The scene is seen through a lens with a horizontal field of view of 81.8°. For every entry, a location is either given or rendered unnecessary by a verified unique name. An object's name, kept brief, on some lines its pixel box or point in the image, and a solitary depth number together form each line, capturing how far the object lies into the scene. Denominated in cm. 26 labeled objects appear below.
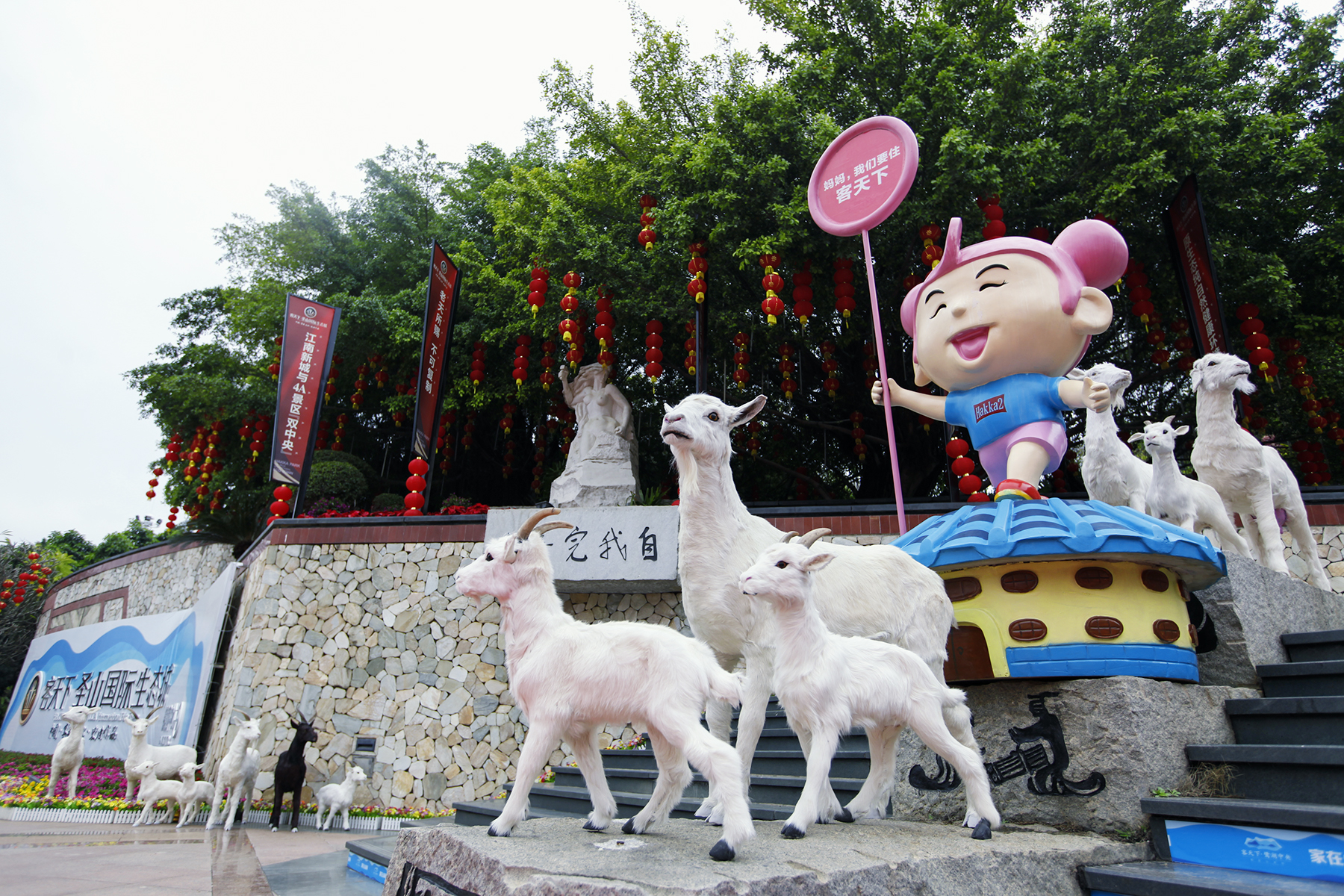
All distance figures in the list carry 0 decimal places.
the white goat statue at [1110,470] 496
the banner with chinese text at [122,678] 966
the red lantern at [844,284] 971
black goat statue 764
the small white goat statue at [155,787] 763
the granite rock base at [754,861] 195
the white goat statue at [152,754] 794
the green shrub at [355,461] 1322
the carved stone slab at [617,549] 841
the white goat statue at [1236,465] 506
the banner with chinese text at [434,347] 1025
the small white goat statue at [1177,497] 485
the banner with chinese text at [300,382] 995
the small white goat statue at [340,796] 774
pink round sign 488
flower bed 810
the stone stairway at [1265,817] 247
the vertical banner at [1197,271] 917
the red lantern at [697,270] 952
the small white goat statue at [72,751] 892
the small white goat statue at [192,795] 768
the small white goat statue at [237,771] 736
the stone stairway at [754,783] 396
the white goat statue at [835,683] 272
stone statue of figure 996
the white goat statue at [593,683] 255
